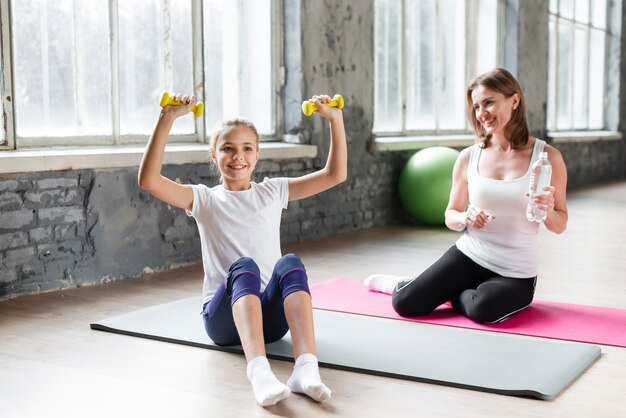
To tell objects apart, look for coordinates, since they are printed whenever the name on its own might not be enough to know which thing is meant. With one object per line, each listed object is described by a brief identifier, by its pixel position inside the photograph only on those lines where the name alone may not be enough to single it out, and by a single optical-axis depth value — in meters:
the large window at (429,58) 7.07
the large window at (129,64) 4.13
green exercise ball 6.27
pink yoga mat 3.13
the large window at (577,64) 10.43
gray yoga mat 2.55
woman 3.29
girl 2.57
